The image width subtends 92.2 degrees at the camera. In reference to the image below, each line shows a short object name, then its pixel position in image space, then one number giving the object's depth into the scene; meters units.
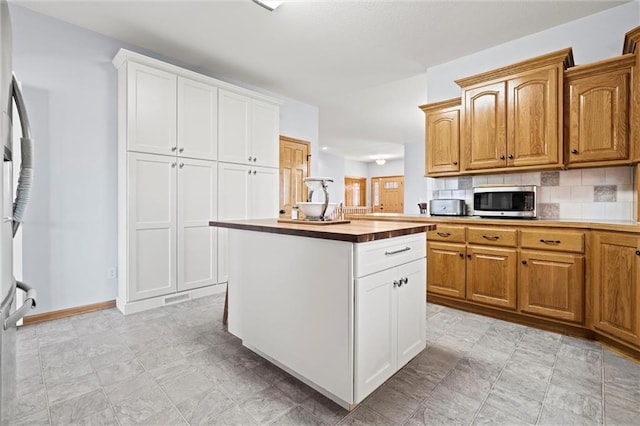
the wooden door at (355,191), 11.51
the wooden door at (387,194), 11.28
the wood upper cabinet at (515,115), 2.61
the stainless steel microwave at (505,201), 2.79
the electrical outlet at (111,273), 3.06
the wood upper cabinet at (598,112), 2.36
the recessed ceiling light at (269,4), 2.50
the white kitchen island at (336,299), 1.46
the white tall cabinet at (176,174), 2.94
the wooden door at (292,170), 4.92
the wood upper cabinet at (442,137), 3.29
